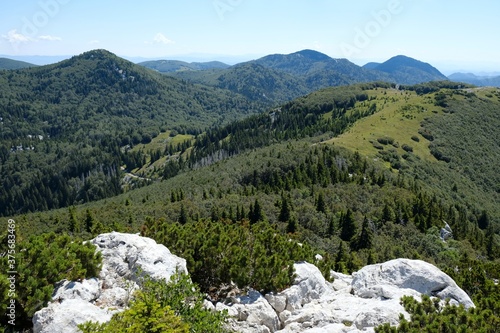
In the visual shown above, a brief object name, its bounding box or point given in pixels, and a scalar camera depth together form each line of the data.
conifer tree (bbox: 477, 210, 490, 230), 106.50
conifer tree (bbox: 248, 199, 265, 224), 72.44
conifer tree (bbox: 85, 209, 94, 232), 67.06
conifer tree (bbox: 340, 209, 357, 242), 70.62
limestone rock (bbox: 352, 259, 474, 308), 24.64
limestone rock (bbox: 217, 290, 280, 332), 22.03
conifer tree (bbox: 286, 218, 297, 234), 67.26
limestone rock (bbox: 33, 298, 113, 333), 16.31
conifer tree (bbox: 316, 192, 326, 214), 80.38
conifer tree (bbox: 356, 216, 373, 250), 65.31
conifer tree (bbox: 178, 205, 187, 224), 72.07
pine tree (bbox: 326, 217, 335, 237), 71.88
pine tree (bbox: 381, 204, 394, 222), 77.09
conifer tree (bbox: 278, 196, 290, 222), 74.25
